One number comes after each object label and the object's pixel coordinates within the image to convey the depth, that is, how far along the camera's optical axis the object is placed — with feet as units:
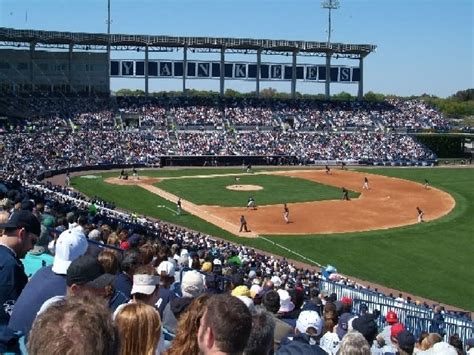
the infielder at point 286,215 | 133.08
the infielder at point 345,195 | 161.38
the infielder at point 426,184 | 186.39
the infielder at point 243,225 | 123.85
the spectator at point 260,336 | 15.34
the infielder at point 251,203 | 147.56
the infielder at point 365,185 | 179.27
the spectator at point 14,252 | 21.02
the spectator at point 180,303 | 23.09
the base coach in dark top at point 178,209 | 139.78
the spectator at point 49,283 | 18.70
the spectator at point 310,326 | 25.44
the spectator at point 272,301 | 28.99
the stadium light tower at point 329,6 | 299.38
